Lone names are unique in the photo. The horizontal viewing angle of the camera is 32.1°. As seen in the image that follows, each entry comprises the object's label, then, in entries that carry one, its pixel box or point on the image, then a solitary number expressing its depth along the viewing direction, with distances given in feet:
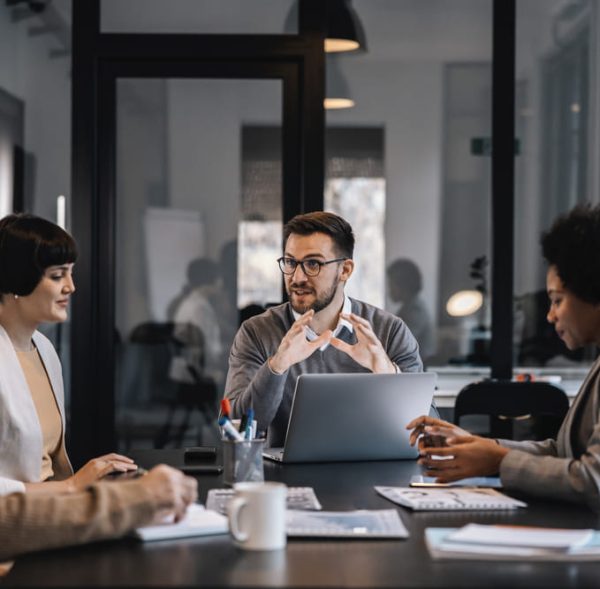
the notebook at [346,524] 6.07
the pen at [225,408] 7.88
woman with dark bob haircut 8.59
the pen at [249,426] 7.87
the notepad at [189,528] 5.92
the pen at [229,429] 7.54
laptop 8.61
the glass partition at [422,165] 16.35
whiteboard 16.51
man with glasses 10.21
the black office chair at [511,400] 13.41
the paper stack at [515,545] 5.66
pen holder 7.60
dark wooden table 5.16
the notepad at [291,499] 6.90
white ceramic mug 5.72
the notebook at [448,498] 6.91
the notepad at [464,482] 7.79
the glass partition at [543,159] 16.35
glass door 16.39
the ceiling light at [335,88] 16.37
